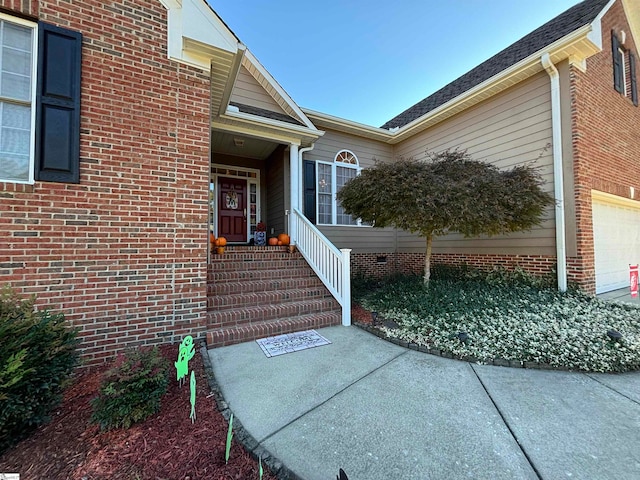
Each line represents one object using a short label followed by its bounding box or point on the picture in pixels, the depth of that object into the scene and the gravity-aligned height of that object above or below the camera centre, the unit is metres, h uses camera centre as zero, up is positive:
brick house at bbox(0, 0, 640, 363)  2.90 +1.33
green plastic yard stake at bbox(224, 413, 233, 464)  1.71 -1.28
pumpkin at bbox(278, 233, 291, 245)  6.40 +0.18
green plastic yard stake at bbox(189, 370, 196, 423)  1.99 -1.15
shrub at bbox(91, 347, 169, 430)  1.96 -1.10
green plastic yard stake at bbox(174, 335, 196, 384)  2.23 -0.92
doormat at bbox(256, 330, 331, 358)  3.41 -1.28
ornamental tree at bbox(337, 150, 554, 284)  4.45 +0.85
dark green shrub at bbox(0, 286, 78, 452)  1.73 -0.81
